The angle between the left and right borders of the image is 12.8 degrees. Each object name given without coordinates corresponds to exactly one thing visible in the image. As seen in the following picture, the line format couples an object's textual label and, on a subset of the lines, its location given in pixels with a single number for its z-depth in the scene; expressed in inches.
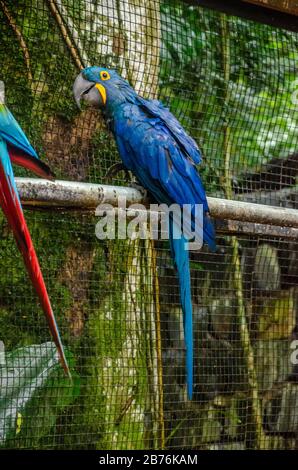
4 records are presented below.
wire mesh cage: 157.2
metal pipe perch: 123.6
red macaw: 119.1
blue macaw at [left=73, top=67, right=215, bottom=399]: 136.9
